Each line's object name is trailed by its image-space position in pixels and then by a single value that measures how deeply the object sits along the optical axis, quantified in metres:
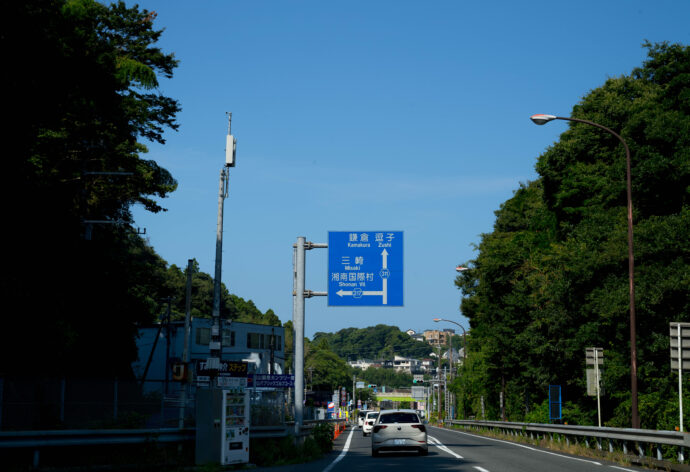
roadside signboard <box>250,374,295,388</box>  45.92
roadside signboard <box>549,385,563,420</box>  35.53
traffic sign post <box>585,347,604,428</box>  26.56
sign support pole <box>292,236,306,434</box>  24.77
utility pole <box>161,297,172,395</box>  54.22
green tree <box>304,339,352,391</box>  167.68
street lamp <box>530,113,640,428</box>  23.69
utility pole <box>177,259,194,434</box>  45.91
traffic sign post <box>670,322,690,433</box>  18.28
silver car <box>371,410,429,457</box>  24.12
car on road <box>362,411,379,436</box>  48.80
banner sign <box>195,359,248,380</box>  25.19
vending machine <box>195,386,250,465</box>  18.73
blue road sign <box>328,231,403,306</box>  25.97
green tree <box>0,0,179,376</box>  21.52
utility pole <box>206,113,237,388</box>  26.52
